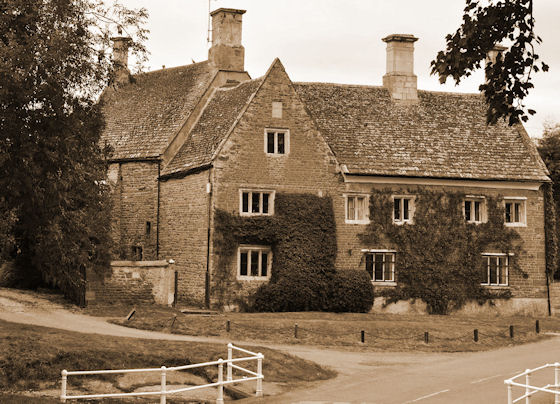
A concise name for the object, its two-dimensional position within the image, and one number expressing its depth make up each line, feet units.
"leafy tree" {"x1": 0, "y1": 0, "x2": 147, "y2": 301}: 87.04
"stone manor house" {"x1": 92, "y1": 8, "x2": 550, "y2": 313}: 134.51
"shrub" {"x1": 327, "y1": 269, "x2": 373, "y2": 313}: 135.13
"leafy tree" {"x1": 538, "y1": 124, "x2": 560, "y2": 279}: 153.37
